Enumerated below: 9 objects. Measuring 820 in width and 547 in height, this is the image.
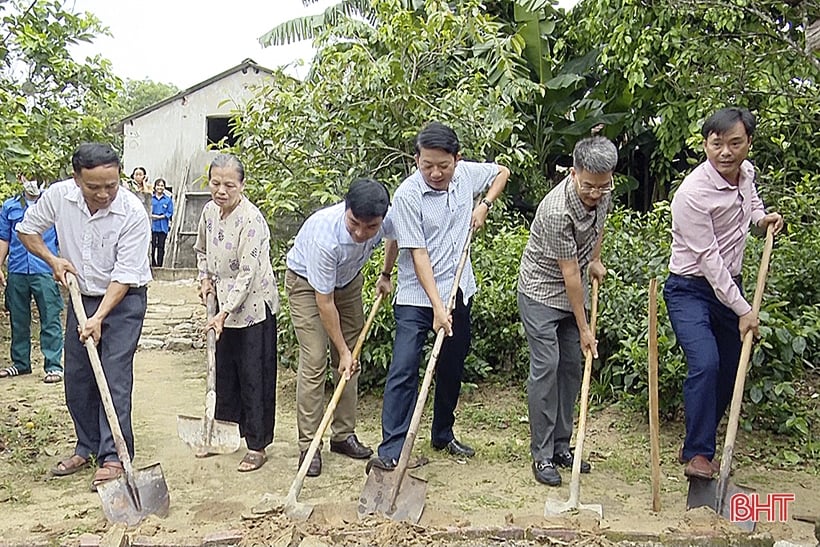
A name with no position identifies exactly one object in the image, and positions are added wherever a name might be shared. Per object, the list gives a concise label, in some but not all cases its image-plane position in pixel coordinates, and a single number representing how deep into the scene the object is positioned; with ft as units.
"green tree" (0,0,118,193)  15.81
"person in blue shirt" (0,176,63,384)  20.88
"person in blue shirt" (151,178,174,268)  39.17
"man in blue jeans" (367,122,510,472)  12.62
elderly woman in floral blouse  13.76
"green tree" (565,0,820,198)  16.58
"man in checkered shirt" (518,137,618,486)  12.30
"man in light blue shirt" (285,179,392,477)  12.11
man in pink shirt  11.51
